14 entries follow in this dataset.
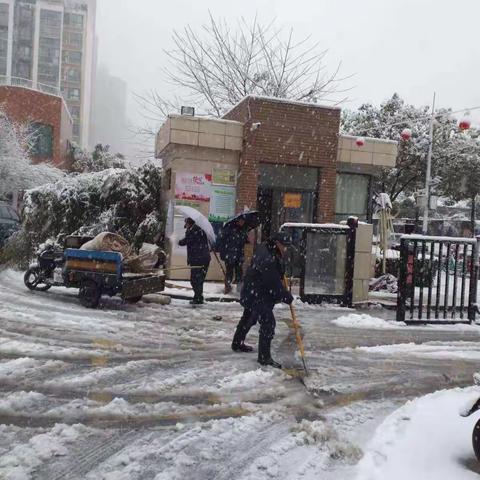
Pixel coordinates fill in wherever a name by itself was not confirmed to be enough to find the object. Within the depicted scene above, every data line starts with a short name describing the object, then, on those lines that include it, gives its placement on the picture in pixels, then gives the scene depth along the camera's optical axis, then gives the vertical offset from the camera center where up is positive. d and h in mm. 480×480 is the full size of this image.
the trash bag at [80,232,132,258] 8672 -305
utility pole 19703 +2185
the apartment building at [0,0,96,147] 78188 +26759
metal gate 8812 -579
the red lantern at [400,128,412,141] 17641 +3643
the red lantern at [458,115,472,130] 16156 +3737
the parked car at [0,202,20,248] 15219 -23
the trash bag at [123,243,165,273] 9027 -537
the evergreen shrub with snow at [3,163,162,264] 13969 +523
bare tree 22750 +6658
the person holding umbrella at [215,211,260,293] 9875 -107
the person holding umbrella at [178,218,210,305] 9562 -406
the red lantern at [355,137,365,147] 13844 +2596
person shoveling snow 5730 -580
